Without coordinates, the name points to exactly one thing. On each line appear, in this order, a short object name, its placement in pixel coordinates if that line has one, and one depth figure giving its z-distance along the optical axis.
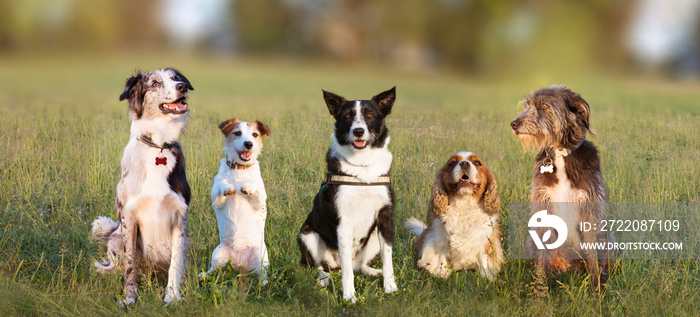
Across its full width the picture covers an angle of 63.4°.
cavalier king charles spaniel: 5.50
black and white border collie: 4.86
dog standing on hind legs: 4.98
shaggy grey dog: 5.04
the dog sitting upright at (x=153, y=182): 4.77
